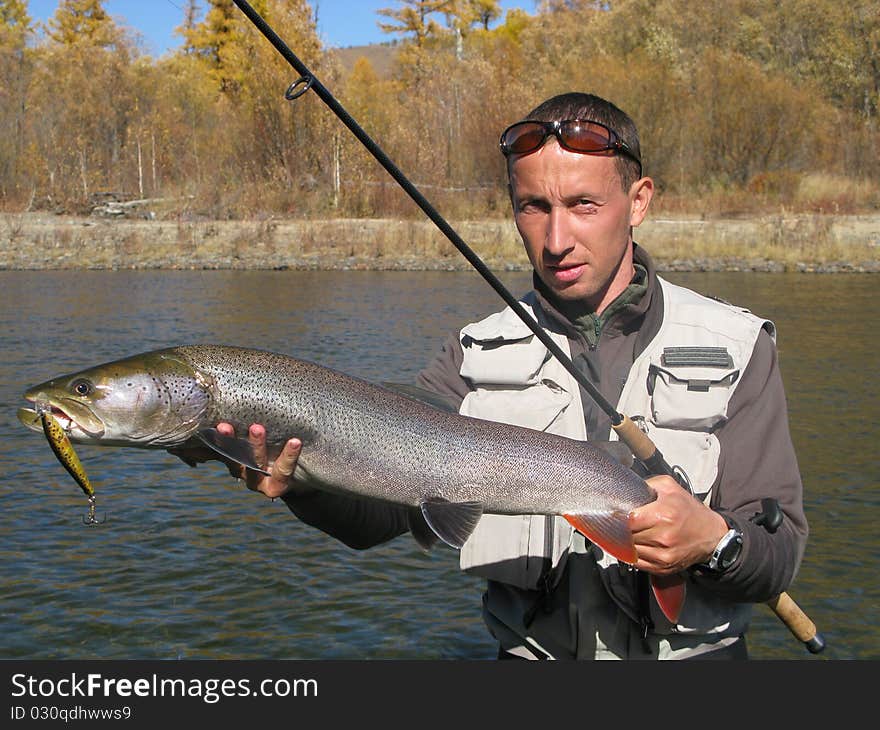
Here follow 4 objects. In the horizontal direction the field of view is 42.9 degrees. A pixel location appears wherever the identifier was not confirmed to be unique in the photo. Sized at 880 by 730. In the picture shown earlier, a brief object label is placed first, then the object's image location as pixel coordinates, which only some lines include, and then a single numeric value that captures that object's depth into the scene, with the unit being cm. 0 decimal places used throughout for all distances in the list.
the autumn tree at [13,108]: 3647
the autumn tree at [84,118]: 3716
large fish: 288
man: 285
